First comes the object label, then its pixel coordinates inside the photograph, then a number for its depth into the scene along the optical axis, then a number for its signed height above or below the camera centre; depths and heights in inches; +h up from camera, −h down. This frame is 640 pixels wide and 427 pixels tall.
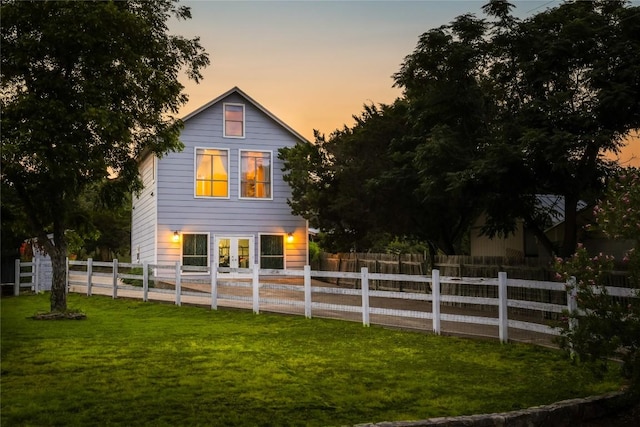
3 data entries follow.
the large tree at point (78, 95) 570.9 +139.8
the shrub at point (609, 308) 279.9 -25.7
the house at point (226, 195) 1149.7 +91.2
